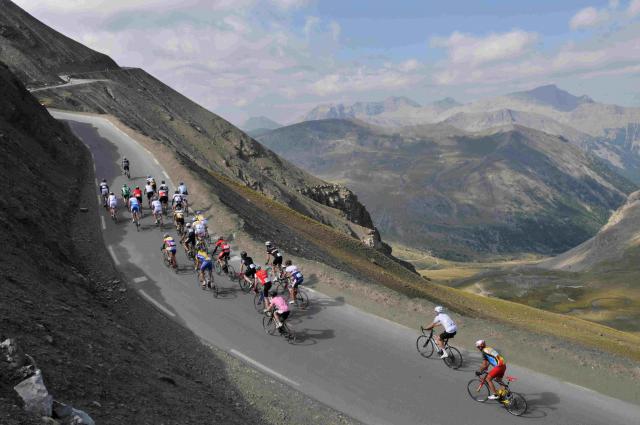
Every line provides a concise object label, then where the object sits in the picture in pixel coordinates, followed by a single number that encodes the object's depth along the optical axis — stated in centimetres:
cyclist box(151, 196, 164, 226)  3166
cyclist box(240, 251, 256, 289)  2255
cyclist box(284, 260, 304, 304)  2175
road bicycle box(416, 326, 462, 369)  1767
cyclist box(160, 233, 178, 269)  2542
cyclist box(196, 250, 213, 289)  2311
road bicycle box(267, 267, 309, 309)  2241
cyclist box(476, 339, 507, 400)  1516
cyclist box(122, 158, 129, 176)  4559
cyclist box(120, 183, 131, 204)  3572
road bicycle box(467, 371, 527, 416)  1520
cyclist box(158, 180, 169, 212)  3434
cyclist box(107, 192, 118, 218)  3346
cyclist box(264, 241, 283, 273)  2422
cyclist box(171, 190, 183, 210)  3294
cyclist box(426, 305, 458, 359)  1747
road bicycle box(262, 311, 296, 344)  1927
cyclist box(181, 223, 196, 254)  2658
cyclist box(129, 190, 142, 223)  3219
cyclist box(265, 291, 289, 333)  1870
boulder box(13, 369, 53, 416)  893
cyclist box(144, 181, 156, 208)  3522
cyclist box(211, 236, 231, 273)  2478
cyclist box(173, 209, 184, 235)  2989
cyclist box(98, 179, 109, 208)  3678
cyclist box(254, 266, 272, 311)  2067
